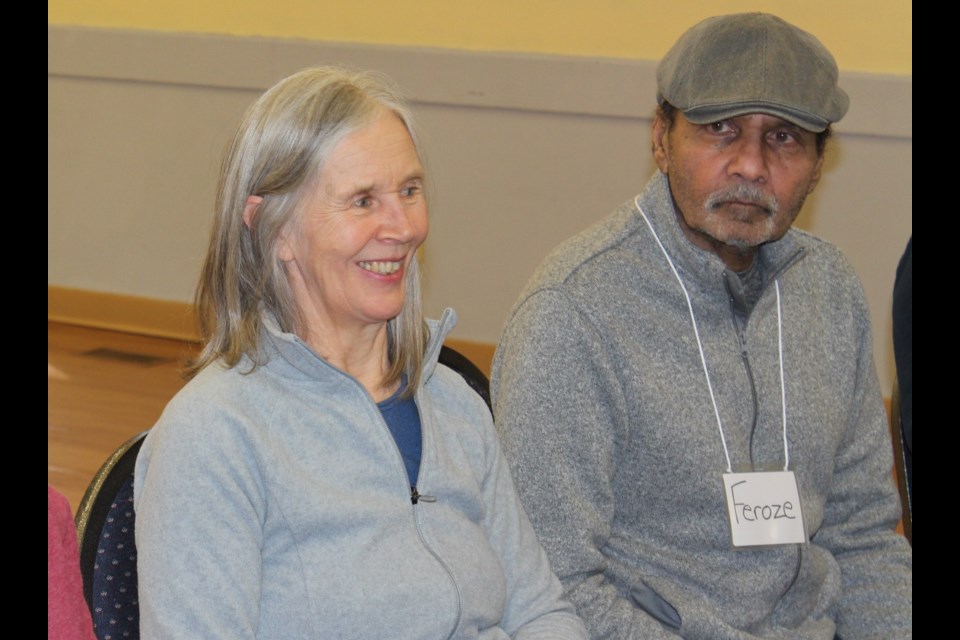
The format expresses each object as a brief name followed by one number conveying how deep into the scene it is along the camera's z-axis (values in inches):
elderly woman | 107.0
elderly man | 118.3
